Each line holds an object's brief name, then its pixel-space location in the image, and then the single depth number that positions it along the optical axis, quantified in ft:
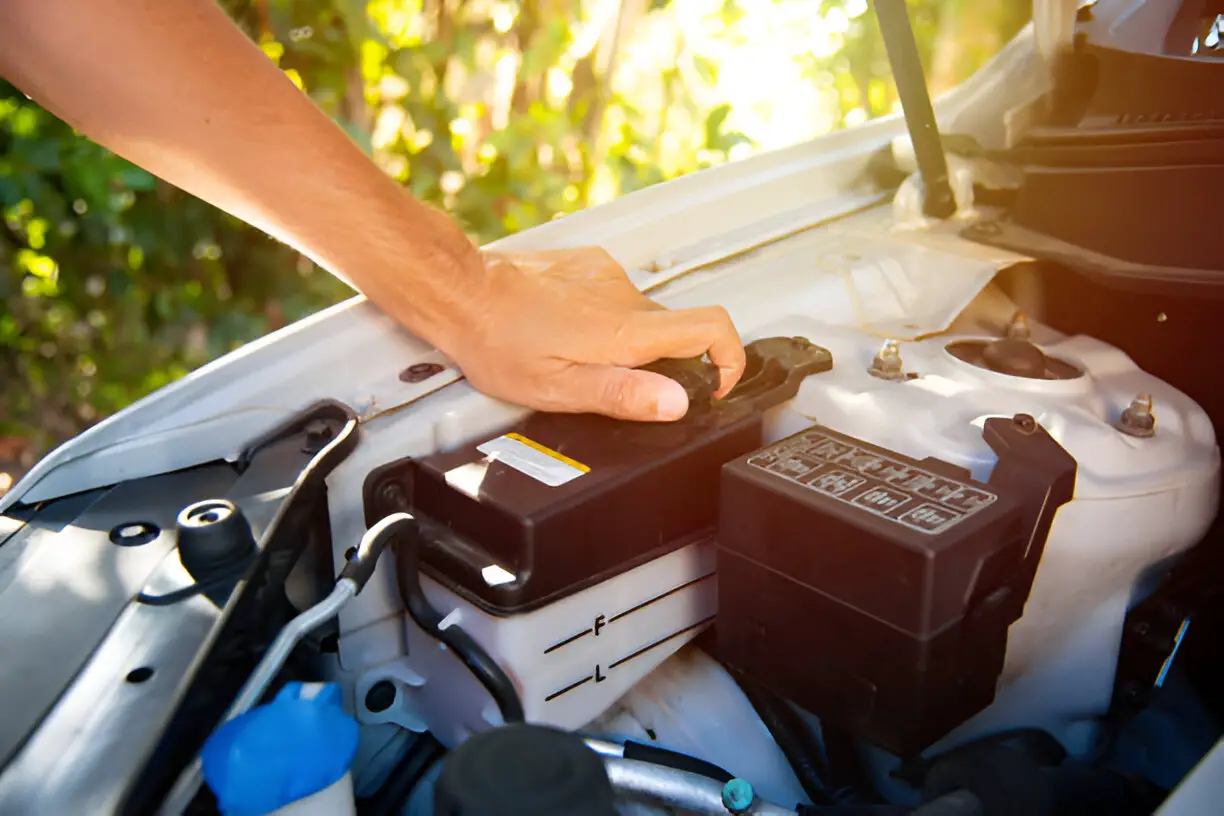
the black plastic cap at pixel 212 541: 2.20
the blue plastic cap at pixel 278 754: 1.68
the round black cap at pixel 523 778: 1.44
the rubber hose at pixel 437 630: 2.36
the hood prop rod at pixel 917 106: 3.37
